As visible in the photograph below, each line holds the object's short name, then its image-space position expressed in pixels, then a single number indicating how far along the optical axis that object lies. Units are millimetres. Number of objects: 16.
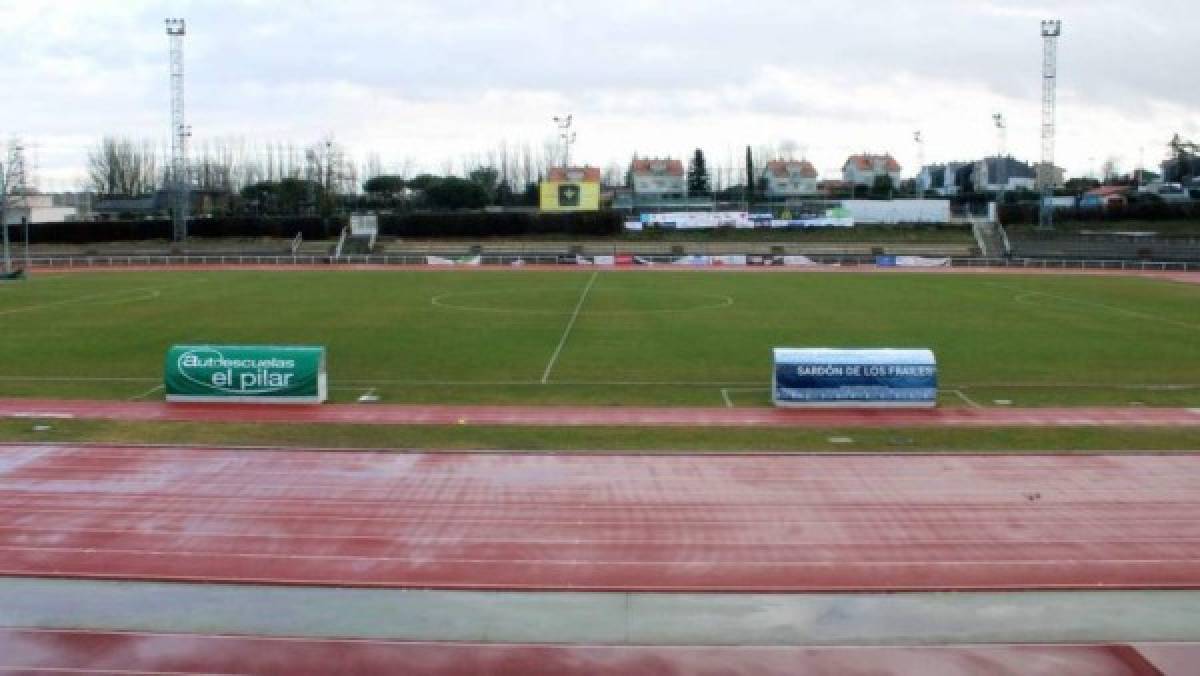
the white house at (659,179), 142625
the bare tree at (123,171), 137125
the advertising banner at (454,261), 74625
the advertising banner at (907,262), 74125
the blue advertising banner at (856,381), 22703
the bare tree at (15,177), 80938
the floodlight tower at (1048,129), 88250
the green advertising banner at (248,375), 23141
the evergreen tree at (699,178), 138125
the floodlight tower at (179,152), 83250
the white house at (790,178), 141375
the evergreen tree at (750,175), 131750
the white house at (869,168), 154375
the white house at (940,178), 159162
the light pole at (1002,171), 111062
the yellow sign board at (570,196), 93938
